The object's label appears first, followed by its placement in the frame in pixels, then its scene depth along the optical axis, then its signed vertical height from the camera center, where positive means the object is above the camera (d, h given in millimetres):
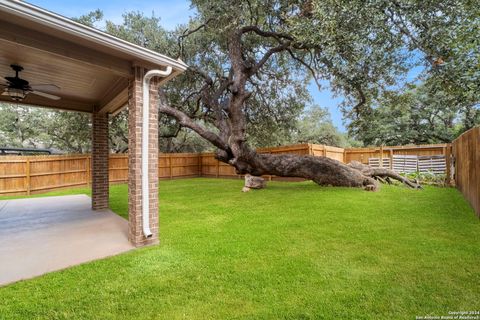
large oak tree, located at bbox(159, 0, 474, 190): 5527 +3011
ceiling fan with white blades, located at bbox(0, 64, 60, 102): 3835 +1292
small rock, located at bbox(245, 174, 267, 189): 8703 -683
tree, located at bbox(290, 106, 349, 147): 22709 +3016
